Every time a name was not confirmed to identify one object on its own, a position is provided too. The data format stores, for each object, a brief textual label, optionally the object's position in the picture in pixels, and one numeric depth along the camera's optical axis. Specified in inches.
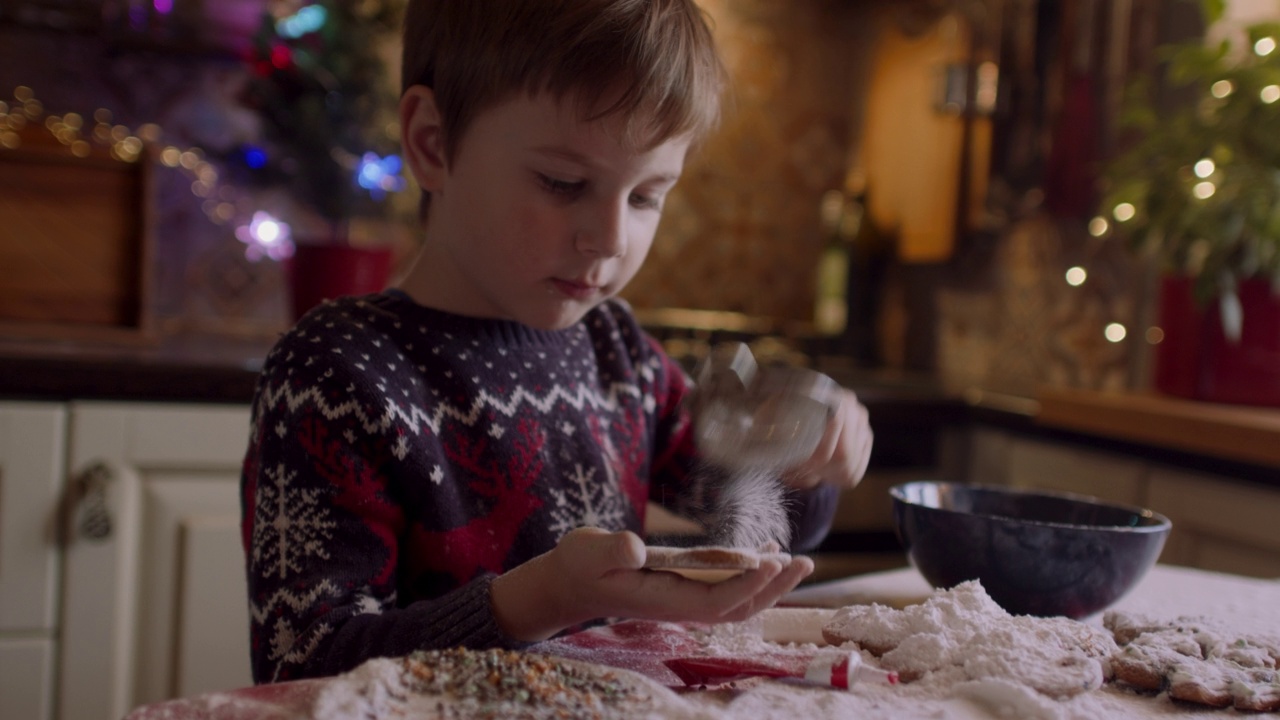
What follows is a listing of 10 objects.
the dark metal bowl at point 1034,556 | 26.8
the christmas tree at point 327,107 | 68.1
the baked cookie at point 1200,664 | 21.4
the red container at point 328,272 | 68.5
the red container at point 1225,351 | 59.6
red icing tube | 21.0
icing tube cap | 20.9
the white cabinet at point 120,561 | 55.4
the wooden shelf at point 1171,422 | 52.7
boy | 24.6
